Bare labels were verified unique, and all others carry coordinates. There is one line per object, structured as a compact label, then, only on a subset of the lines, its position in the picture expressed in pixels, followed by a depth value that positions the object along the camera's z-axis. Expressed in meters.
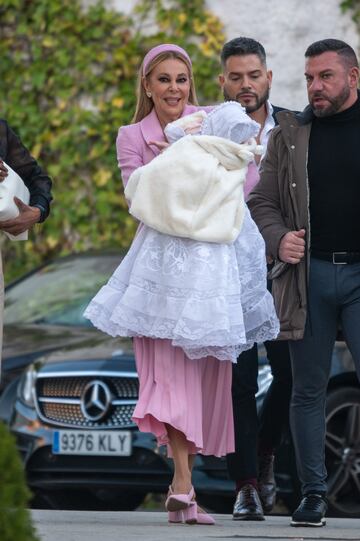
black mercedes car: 17.21
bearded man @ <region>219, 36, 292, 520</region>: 14.31
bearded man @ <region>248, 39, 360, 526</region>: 13.57
